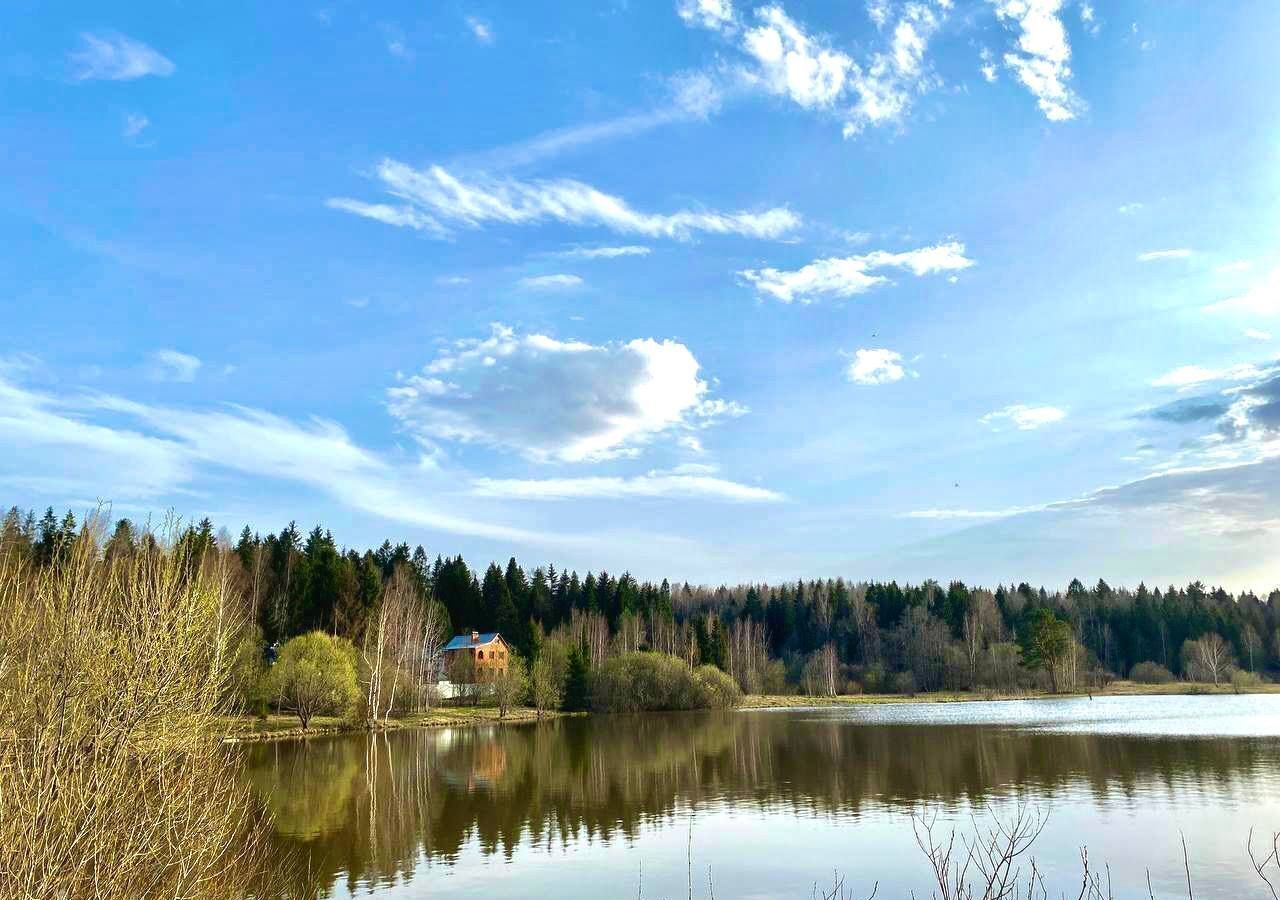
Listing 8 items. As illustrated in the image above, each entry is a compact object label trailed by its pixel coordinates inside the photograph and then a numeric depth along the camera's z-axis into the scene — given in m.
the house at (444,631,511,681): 98.00
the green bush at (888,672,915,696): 128.12
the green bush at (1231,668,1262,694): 121.00
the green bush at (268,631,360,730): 63.75
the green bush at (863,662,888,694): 130.50
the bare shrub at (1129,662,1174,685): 131.00
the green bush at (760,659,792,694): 124.56
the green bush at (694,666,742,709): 100.12
